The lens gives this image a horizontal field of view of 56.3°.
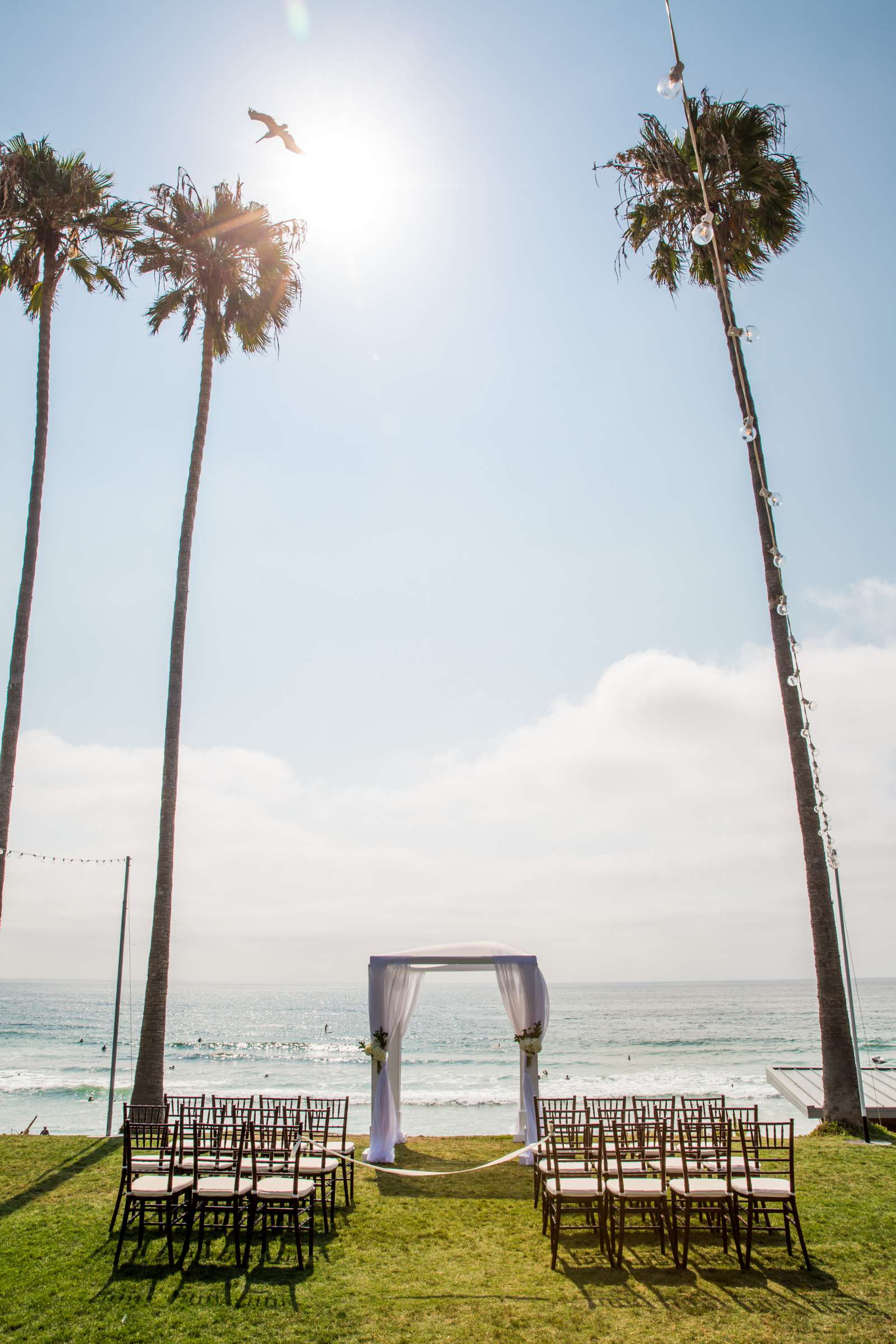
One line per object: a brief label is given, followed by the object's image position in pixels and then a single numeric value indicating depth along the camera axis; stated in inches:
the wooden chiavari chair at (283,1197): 260.5
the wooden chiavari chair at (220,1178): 260.2
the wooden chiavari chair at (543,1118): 299.3
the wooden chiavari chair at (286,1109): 323.0
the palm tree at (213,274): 555.8
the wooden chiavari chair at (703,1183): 252.1
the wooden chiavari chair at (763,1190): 251.1
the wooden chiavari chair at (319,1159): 297.7
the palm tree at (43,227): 506.6
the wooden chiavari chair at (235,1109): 311.9
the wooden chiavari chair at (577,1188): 258.8
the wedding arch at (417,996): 443.8
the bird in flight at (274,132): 387.5
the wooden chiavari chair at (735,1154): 290.5
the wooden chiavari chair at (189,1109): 314.8
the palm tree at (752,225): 452.4
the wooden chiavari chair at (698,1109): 337.7
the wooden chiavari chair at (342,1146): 330.3
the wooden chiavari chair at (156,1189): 260.1
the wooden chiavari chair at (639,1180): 252.8
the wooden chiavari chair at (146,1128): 288.5
